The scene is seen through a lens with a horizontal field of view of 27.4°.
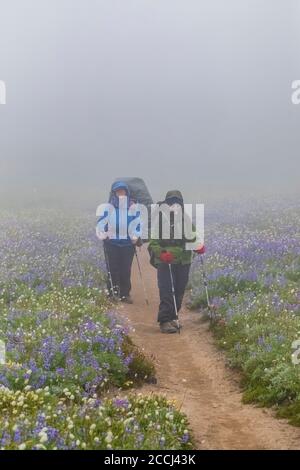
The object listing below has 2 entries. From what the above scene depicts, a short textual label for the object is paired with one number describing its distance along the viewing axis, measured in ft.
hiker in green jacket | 48.11
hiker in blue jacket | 56.34
